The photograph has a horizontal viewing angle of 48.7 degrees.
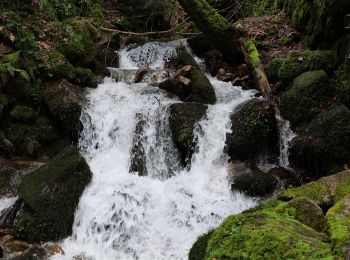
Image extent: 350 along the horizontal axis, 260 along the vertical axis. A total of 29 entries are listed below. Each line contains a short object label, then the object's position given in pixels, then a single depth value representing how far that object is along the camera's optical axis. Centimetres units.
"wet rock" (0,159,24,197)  877
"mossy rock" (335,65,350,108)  892
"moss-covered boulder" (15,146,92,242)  740
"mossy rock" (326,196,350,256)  334
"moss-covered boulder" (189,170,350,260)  328
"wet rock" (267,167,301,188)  862
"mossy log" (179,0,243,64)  1234
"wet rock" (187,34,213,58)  1439
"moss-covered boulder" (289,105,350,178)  850
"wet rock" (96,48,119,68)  1414
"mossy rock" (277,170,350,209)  533
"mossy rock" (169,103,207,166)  973
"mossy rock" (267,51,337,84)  1009
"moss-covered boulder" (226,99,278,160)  947
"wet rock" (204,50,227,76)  1345
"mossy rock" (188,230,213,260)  562
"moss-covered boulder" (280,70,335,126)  946
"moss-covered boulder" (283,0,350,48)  920
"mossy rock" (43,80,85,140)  1033
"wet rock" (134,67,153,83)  1259
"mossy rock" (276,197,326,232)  425
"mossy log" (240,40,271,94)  1101
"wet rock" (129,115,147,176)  948
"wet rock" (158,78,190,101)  1140
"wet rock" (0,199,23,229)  777
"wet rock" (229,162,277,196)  834
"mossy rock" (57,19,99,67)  1249
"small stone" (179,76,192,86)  1137
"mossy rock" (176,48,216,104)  1120
